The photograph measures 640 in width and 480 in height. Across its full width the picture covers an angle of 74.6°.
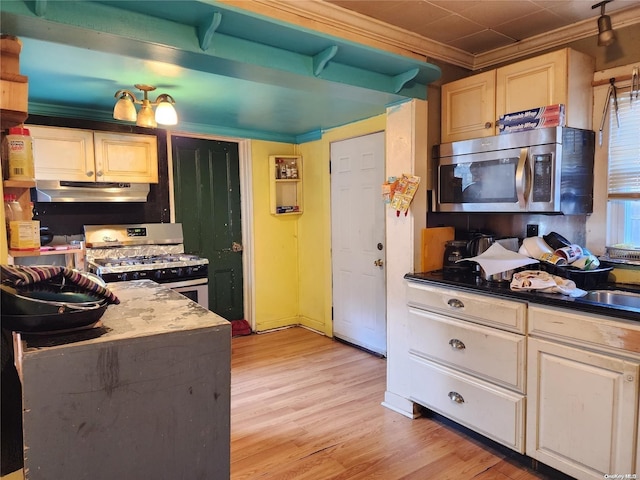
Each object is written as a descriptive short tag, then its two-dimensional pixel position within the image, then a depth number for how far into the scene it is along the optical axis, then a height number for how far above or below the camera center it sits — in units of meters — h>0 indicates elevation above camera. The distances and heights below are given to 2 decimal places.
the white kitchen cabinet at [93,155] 3.15 +0.49
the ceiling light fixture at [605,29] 2.18 +0.94
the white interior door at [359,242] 3.70 -0.27
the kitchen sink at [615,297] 1.97 -0.44
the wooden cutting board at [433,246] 2.65 -0.22
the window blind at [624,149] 2.25 +0.32
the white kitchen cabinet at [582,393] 1.69 -0.79
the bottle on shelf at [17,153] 1.46 +0.23
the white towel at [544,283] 2.00 -0.36
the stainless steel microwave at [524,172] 2.18 +0.21
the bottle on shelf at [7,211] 1.48 +0.02
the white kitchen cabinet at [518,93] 2.21 +0.67
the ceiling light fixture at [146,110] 2.62 +0.67
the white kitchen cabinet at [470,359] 2.07 -0.80
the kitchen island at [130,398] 1.02 -0.48
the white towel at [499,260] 2.24 -0.27
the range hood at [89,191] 3.21 +0.21
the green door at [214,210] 4.08 +0.05
